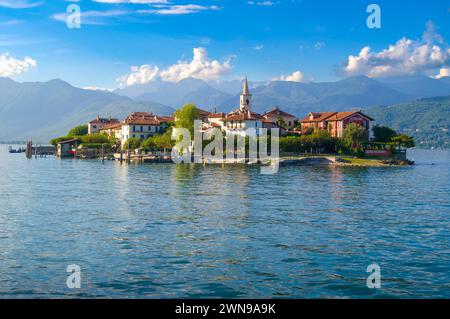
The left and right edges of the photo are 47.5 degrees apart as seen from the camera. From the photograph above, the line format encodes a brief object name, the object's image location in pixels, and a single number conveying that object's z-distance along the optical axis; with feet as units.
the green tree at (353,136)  390.83
